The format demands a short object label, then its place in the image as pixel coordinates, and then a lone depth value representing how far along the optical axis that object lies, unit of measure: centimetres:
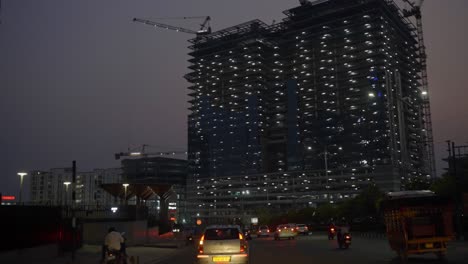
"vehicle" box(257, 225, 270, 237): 6364
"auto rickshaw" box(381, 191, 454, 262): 2108
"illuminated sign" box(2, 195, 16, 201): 3497
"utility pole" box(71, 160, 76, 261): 2564
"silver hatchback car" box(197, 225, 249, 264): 1767
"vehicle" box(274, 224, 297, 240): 4903
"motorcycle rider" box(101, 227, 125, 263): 1770
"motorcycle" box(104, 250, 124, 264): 1759
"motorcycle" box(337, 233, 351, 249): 3116
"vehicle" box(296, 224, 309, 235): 6281
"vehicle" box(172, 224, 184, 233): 7307
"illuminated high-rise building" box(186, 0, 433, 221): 18712
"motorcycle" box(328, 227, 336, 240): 4611
